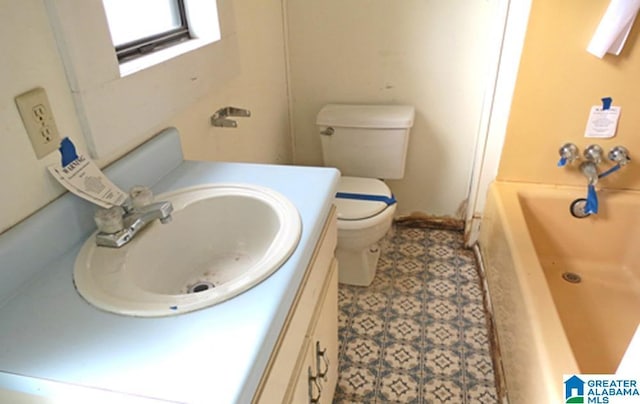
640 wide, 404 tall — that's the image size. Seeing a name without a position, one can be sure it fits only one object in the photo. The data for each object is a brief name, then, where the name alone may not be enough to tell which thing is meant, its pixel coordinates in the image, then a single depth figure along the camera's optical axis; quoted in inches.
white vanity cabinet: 30.1
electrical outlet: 31.0
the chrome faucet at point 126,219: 34.2
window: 44.4
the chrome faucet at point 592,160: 71.9
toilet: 73.9
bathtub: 51.7
